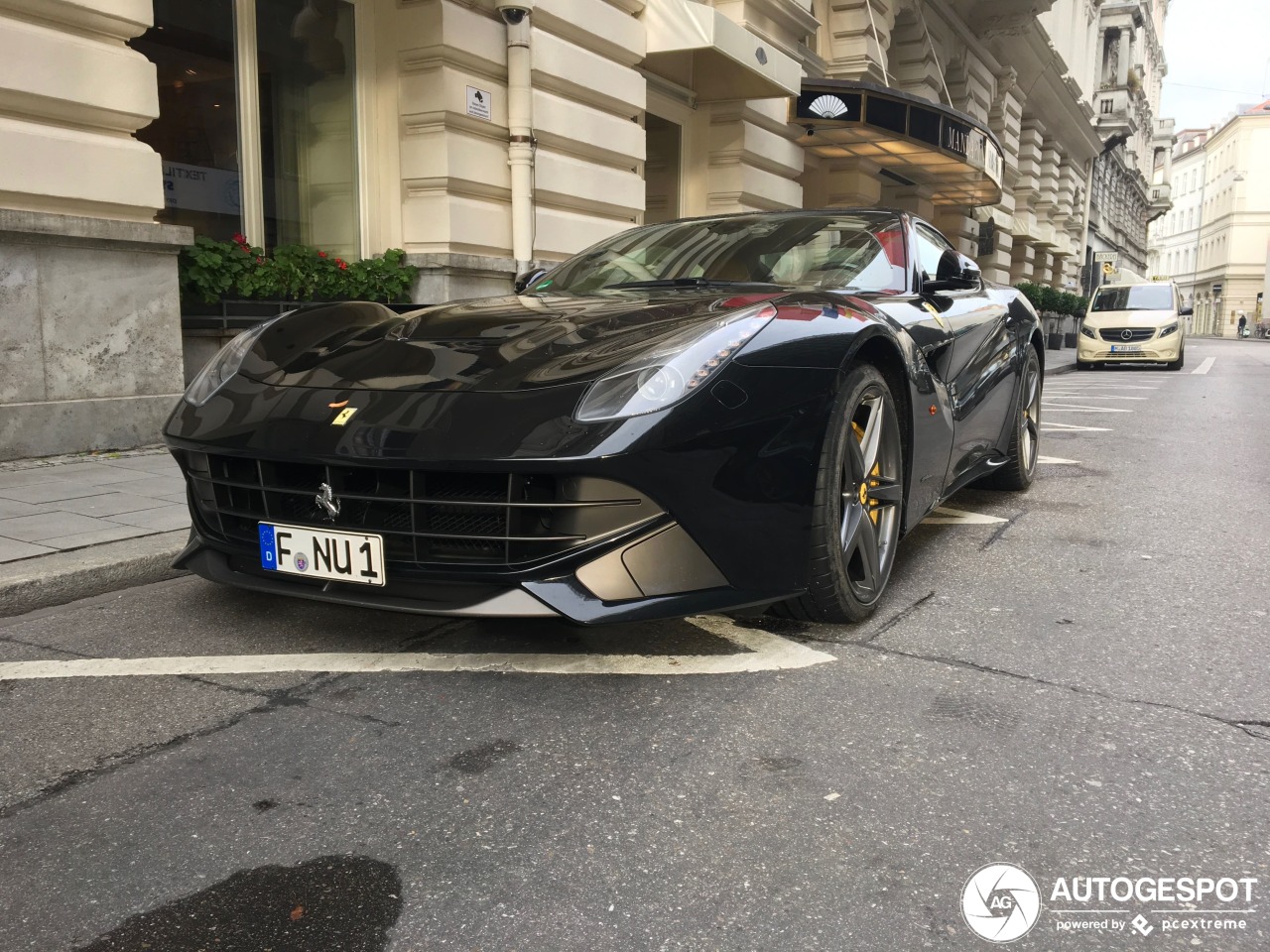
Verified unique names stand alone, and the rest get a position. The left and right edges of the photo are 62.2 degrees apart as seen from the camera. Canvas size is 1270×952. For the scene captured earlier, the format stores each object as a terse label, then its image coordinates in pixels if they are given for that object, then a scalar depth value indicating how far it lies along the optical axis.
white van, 19.19
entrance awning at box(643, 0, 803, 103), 10.25
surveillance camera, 8.69
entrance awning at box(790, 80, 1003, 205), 13.20
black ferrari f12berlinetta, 2.45
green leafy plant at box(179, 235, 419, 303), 6.66
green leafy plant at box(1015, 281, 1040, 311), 26.46
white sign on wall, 8.61
